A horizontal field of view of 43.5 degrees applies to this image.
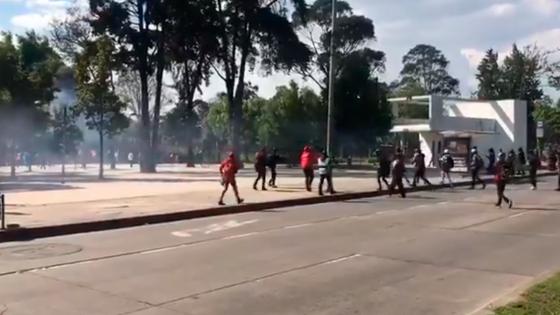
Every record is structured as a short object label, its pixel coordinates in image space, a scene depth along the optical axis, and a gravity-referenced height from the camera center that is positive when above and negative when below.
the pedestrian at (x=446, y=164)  28.66 -0.14
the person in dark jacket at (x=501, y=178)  19.03 -0.48
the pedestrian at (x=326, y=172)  22.43 -0.36
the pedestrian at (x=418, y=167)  27.50 -0.25
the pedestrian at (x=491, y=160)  36.76 +0.04
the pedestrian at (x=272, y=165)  25.83 -0.17
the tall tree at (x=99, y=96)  32.19 +2.99
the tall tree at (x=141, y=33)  39.47 +7.26
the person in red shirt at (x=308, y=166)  23.97 -0.18
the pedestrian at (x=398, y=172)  23.33 -0.38
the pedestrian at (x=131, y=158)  56.24 +0.21
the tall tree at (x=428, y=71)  113.81 +14.89
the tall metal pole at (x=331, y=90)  26.08 +2.67
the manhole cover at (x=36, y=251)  10.68 -1.45
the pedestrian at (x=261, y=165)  24.31 -0.15
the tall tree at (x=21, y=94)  34.50 +3.43
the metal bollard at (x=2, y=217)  13.02 -1.06
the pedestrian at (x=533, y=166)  28.05 -0.21
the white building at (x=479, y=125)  51.12 +2.70
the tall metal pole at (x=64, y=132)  33.97 +1.73
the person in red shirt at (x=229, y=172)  18.74 -0.31
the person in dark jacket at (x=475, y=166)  28.11 -0.22
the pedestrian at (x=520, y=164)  39.19 -0.18
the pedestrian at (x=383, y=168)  25.19 -0.26
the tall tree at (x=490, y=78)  89.69 +10.82
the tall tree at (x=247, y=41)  45.19 +8.02
